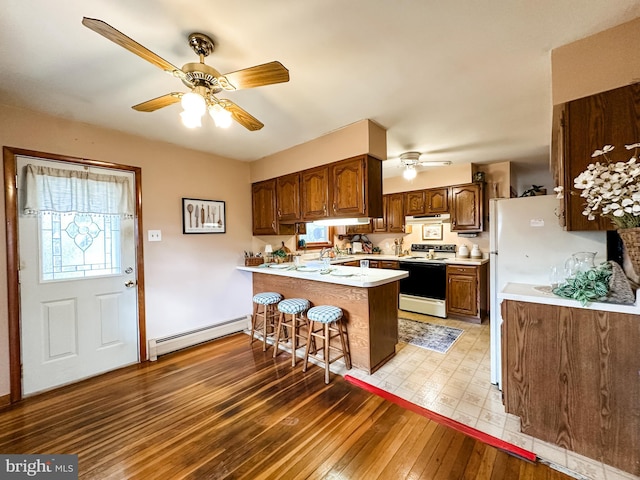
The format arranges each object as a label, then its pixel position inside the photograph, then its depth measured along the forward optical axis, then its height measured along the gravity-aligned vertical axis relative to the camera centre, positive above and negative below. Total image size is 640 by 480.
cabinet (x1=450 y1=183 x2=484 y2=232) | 4.07 +0.44
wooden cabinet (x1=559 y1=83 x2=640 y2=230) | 1.41 +0.56
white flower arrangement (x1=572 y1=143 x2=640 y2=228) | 1.23 +0.21
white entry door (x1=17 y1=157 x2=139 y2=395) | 2.29 -0.49
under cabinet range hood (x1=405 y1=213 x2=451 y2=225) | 4.38 +0.30
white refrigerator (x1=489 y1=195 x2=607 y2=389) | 2.00 -0.08
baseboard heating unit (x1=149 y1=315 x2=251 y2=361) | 2.97 -1.19
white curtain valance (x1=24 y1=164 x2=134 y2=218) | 2.29 +0.47
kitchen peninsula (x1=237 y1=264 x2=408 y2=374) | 2.53 -0.66
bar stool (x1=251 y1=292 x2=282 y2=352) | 3.11 -0.93
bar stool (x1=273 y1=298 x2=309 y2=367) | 2.75 -0.86
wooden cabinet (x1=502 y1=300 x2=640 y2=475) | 1.42 -0.85
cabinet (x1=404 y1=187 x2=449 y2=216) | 4.37 +0.60
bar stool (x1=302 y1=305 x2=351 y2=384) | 2.45 -0.90
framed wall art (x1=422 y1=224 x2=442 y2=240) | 4.89 +0.08
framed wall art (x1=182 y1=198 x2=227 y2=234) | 3.23 +0.31
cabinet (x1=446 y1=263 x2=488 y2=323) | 3.84 -0.84
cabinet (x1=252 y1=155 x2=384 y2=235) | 2.67 +0.50
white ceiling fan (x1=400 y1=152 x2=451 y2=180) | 3.47 +0.99
